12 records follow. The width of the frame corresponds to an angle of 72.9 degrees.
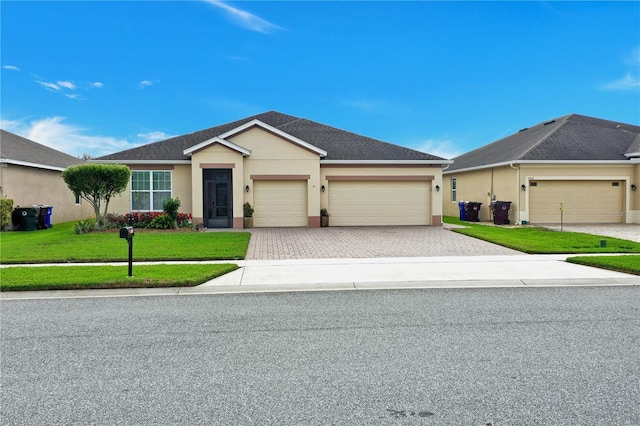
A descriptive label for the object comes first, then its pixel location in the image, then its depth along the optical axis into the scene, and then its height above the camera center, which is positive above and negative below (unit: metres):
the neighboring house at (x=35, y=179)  20.75 +1.66
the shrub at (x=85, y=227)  17.56 -0.69
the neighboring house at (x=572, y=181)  22.64 +1.43
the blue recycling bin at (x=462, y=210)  26.40 -0.12
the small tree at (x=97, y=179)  17.62 +1.28
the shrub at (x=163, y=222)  19.20 -0.54
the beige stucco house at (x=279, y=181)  20.72 +1.44
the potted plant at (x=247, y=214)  20.81 -0.22
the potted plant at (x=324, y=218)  21.53 -0.44
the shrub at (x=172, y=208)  19.25 +0.06
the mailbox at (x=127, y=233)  8.37 -0.44
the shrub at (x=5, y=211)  19.67 -0.01
